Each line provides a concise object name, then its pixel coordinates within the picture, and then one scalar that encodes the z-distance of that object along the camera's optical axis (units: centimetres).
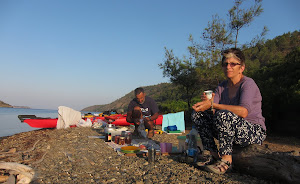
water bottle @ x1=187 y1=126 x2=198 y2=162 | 343
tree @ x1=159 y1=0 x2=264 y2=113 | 1221
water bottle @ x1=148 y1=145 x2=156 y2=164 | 351
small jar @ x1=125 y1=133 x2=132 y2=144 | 522
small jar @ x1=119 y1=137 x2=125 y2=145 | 515
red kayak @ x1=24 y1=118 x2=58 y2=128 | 799
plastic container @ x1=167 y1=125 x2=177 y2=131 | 809
